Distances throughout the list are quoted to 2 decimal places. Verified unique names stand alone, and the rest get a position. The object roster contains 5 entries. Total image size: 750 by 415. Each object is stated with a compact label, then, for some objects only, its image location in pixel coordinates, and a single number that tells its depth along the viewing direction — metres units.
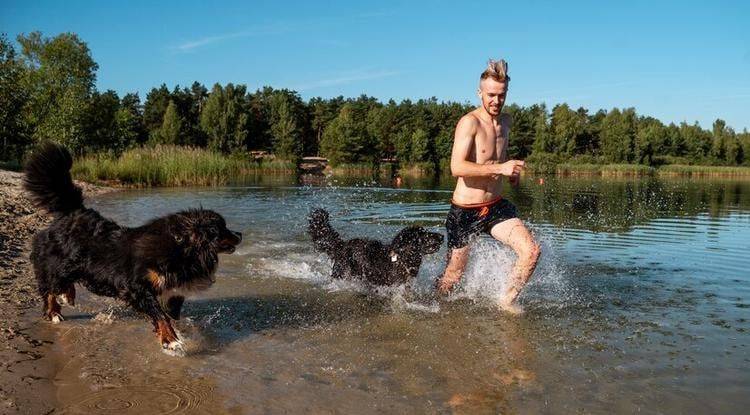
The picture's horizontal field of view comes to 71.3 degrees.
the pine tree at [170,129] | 71.19
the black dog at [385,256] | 6.01
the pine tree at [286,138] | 76.69
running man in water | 5.33
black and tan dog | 4.18
